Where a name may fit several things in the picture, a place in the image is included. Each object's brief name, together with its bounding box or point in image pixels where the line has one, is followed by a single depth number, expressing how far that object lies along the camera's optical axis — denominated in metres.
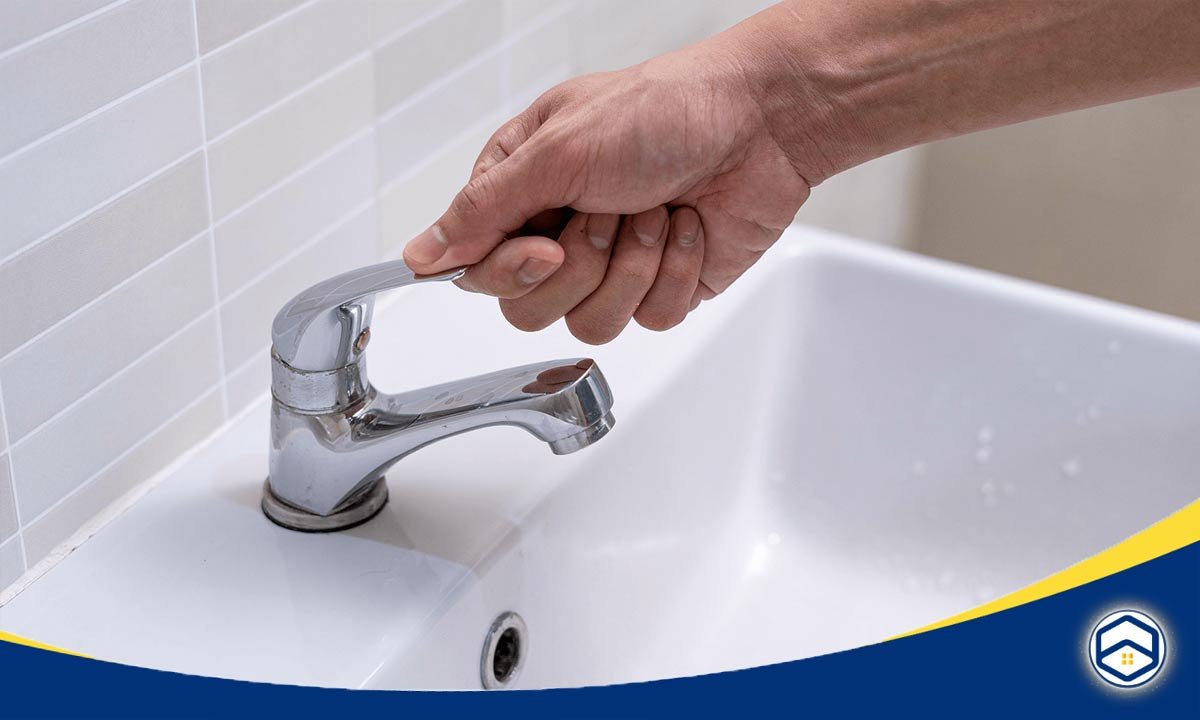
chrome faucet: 0.95
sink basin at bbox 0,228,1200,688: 0.99
